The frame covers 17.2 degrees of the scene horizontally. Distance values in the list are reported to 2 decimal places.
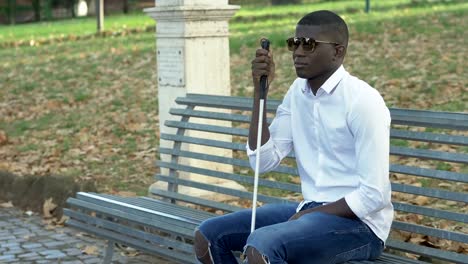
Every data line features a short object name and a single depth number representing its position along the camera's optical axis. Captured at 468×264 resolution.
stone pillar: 11.41
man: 6.26
